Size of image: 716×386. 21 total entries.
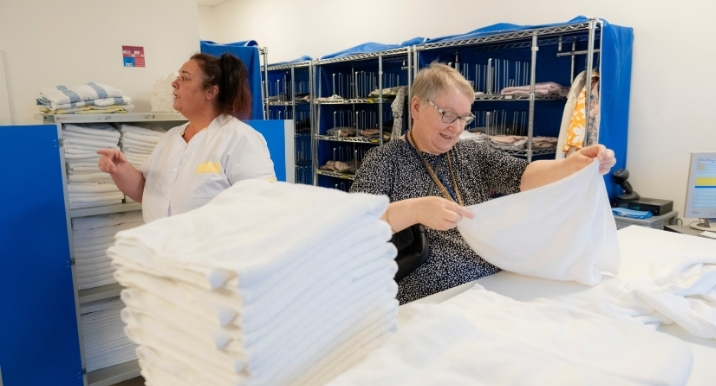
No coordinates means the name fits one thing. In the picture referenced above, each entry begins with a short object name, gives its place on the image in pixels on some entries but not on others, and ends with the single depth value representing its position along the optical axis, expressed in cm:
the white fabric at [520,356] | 70
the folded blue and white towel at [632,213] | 330
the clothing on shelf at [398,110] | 460
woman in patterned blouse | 173
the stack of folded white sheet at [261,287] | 59
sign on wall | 279
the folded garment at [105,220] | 239
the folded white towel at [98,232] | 240
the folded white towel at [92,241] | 239
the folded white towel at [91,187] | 233
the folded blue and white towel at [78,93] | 223
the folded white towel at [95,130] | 228
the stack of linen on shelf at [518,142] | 377
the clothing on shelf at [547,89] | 367
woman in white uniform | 205
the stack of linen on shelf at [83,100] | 223
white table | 111
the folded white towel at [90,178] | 233
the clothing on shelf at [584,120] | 330
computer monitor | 277
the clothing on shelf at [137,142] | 245
